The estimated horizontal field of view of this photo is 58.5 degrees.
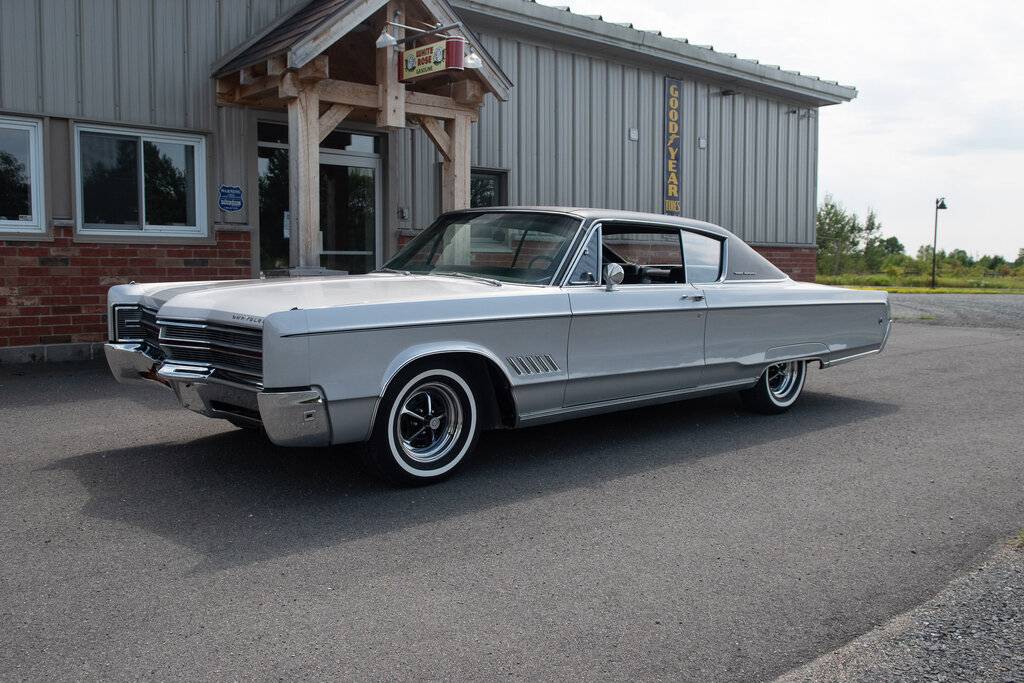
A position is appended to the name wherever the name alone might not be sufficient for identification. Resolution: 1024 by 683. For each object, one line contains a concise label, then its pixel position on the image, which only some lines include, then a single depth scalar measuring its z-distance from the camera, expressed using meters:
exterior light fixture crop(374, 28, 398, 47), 9.01
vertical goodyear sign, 15.05
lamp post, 48.20
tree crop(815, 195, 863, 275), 64.75
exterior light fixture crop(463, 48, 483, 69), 9.52
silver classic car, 4.20
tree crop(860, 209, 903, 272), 64.44
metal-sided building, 8.89
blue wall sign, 10.05
